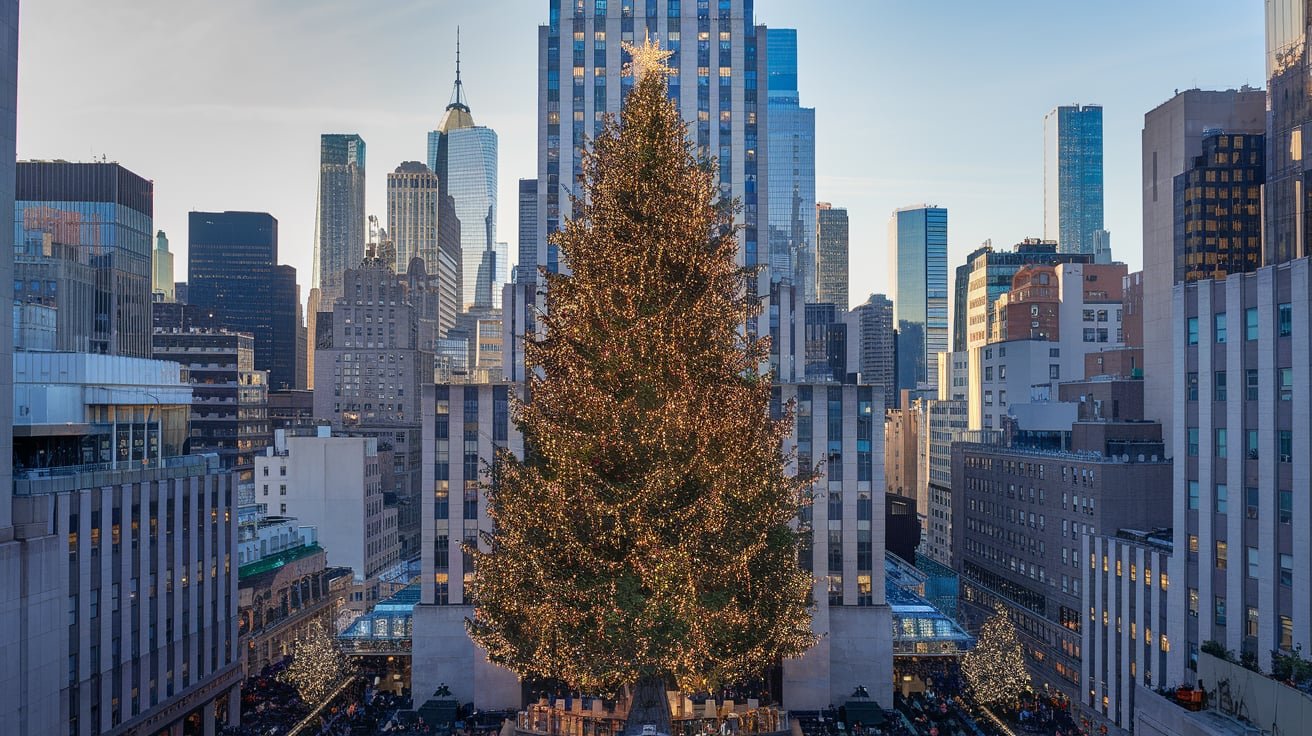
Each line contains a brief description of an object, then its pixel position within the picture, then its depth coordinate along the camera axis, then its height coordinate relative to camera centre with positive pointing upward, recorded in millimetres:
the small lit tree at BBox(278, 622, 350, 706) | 54406 -16328
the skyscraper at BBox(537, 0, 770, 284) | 74125 +23091
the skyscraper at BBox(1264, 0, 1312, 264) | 81438 +25310
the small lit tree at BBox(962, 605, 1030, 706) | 58000 -17512
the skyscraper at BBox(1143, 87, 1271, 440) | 109250 +28750
